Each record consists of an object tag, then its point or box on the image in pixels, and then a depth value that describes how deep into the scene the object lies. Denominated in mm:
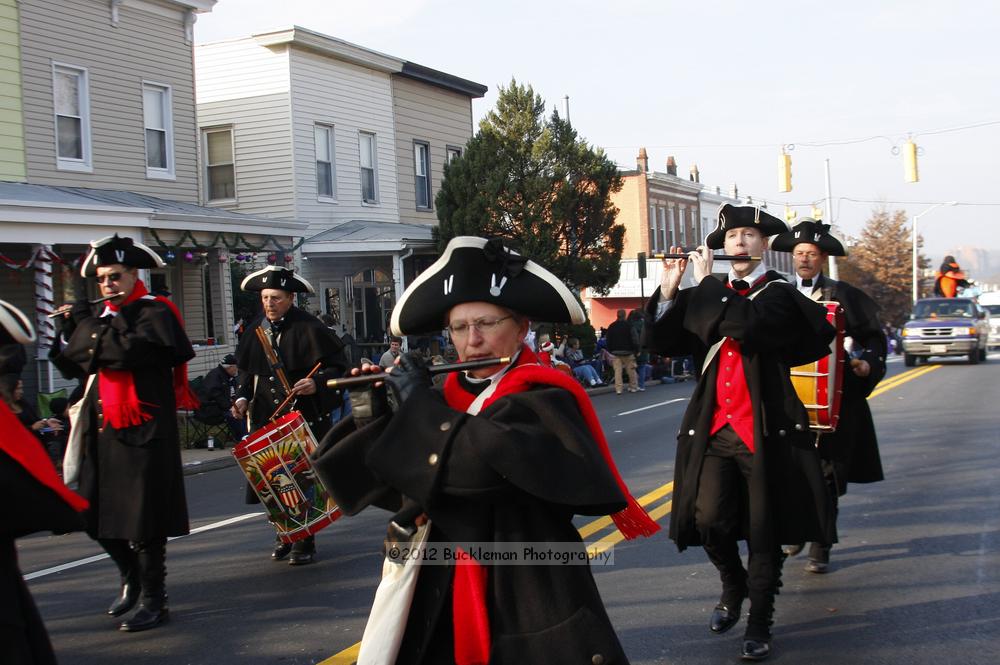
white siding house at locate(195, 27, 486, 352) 25125
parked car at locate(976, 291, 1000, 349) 47416
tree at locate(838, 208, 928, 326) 63156
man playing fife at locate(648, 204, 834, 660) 5336
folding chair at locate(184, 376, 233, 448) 15547
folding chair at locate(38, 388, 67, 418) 14695
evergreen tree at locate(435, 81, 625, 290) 26594
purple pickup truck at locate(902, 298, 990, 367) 29562
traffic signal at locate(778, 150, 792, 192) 29984
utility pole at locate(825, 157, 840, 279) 47647
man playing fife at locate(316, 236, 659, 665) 3020
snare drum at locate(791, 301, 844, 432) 6535
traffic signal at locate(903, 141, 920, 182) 29469
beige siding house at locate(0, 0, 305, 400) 17109
